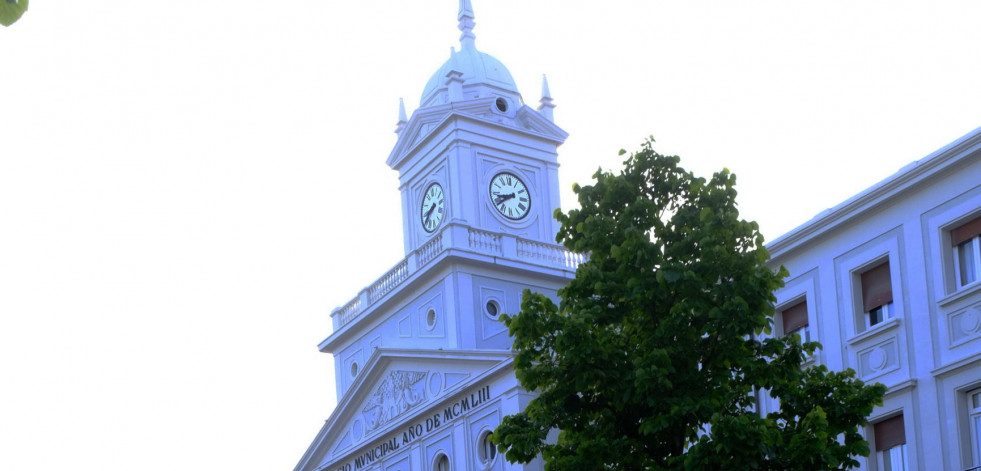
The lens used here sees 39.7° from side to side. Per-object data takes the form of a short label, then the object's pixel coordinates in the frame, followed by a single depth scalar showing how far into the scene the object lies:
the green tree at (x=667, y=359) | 17.09
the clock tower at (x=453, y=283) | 39.34
